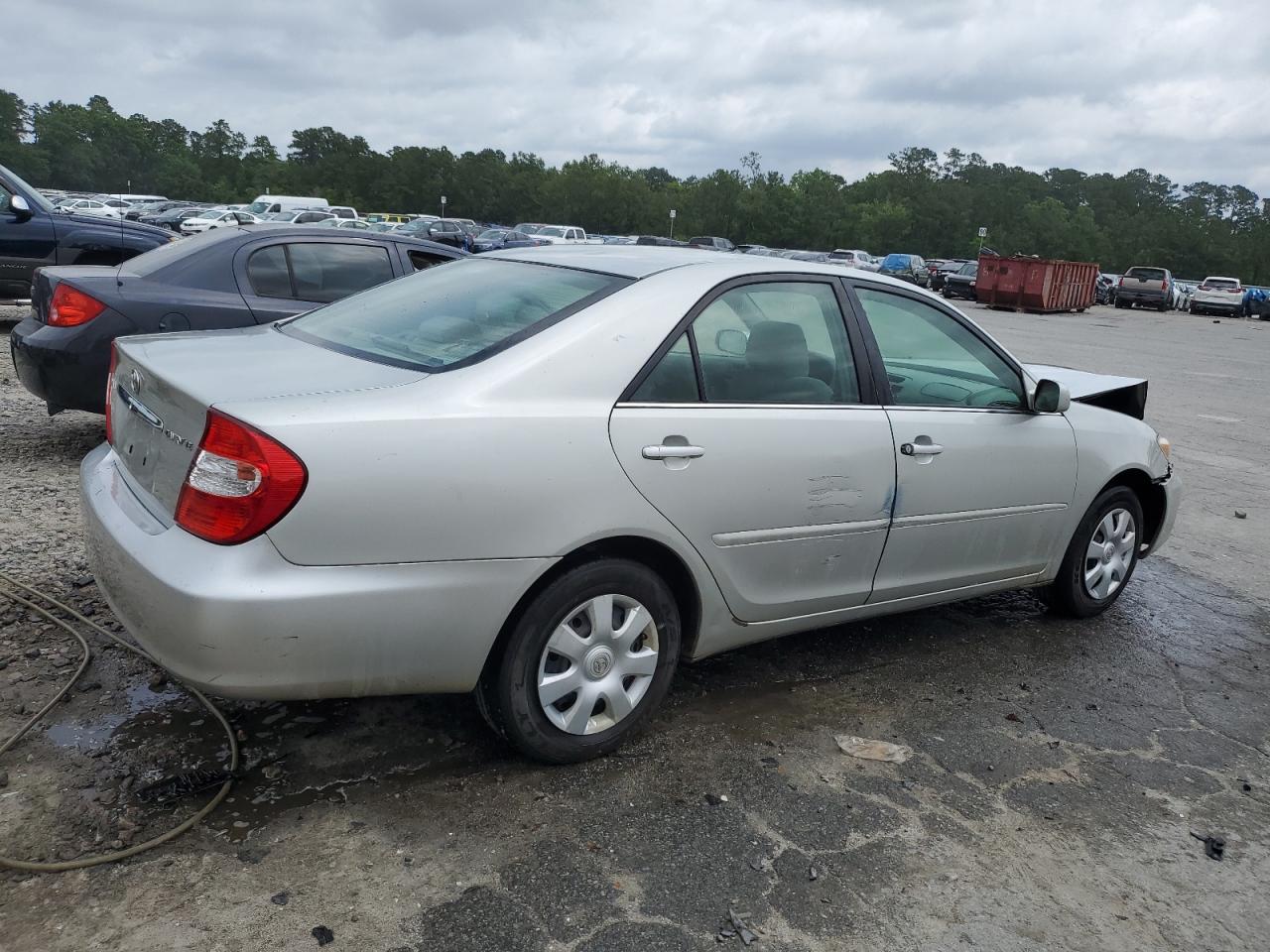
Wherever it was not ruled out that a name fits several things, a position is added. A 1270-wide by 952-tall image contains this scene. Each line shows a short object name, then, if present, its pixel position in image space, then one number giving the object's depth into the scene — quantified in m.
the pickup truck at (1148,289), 40.25
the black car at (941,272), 41.52
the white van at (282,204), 49.94
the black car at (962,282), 38.00
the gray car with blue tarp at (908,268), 44.09
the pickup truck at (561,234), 40.54
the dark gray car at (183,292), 5.74
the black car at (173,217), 42.41
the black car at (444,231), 36.19
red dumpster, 32.28
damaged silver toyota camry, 2.63
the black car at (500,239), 36.03
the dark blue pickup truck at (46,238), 10.14
